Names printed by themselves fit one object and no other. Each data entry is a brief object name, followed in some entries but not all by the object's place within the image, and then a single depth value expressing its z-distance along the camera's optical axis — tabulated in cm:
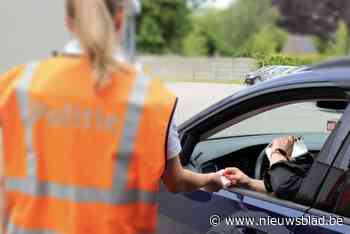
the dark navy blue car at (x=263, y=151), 218
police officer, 154
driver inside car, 242
